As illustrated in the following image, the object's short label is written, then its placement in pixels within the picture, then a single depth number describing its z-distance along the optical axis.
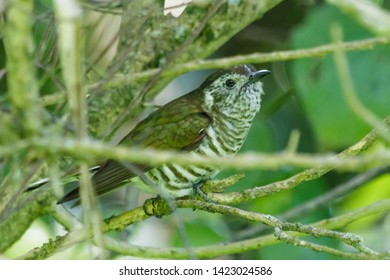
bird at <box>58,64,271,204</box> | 5.74
